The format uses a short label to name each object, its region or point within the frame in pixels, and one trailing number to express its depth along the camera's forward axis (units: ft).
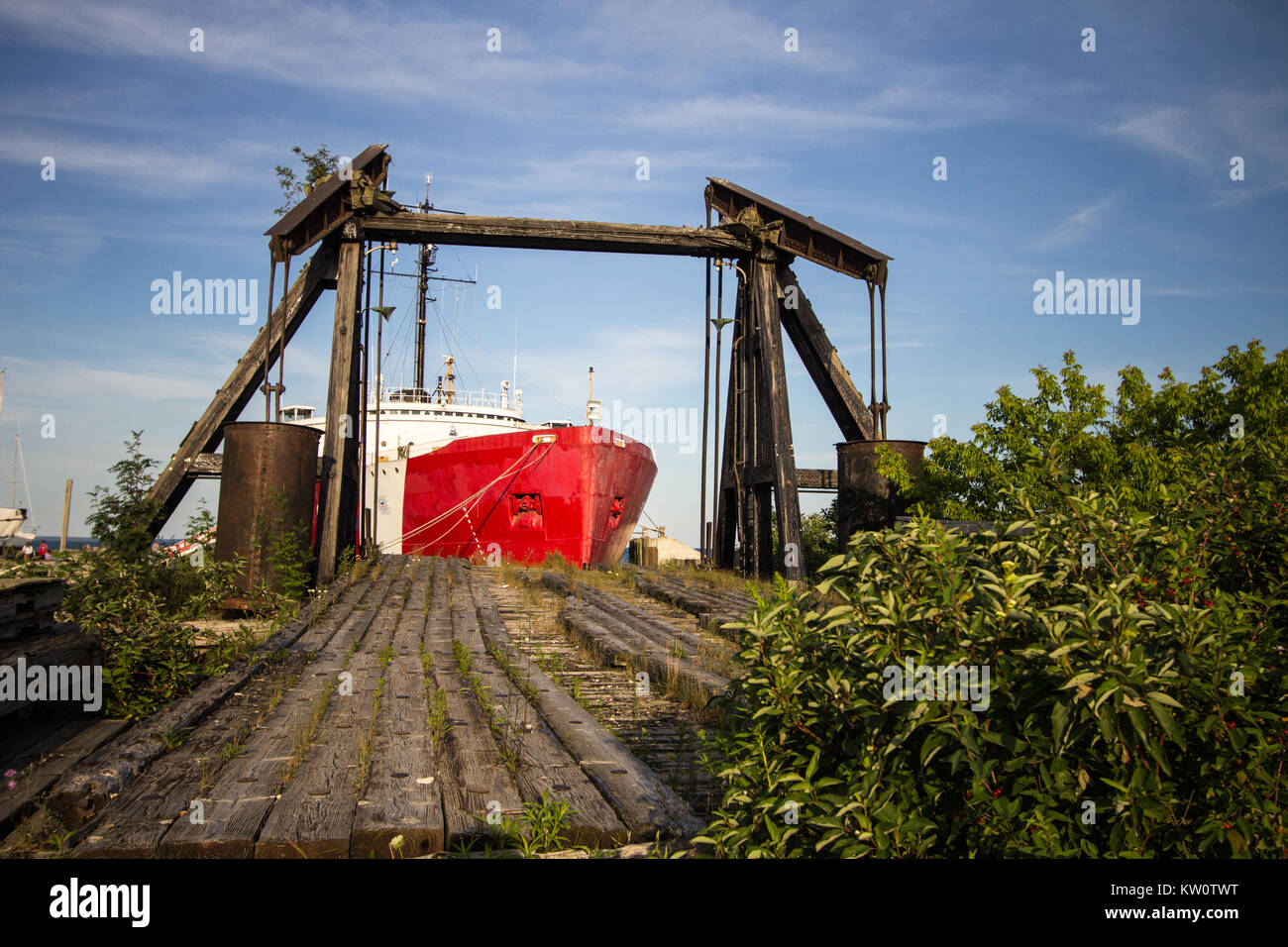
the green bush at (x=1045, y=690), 6.33
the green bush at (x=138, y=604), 19.25
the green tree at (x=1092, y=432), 33.30
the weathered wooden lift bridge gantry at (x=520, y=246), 37.37
